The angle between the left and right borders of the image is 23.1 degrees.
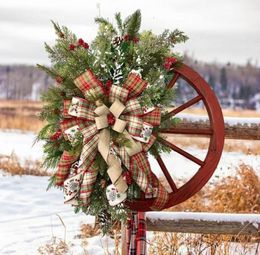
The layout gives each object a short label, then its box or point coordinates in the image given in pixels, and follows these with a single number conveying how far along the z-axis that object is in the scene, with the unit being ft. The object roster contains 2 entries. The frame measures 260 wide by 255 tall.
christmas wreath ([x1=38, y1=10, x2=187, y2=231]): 8.91
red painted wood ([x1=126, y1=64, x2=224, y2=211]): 9.84
